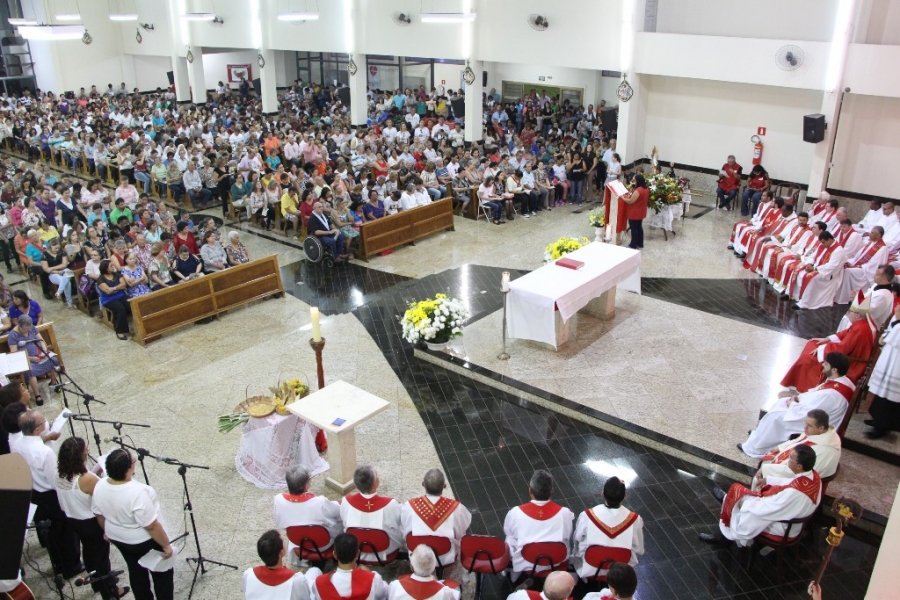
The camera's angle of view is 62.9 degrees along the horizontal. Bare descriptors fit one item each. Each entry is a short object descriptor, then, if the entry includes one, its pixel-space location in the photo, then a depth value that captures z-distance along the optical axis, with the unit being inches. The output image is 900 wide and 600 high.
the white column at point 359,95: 817.5
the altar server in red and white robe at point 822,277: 389.7
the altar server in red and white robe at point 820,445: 216.8
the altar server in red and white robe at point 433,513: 190.9
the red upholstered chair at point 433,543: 191.2
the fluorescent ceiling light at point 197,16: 802.2
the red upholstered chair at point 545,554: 187.2
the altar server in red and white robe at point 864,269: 402.0
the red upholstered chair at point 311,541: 195.5
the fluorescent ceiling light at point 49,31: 602.2
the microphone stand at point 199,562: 210.1
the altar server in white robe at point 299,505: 194.7
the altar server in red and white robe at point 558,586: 152.6
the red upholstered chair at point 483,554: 186.4
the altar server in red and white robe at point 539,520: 188.2
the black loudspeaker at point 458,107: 869.8
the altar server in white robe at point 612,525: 186.9
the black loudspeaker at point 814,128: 502.6
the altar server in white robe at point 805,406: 245.1
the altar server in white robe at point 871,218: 465.5
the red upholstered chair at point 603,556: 188.1
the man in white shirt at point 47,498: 199.8
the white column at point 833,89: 488.7
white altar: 321.7
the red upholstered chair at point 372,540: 192.9
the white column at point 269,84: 887.1
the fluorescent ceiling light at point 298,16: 730.8
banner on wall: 1148.5
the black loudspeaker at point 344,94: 1020.5
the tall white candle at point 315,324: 241.6
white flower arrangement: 327.9
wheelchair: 457.7
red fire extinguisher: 581.3
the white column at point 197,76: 966.4
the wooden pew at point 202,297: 365.1
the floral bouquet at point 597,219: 483.6
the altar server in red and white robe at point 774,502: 203.5
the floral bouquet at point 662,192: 495.2
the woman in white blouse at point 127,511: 179.2
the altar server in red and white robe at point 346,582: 164.6
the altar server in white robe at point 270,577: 160.6
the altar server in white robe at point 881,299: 306.5
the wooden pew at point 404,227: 471.8
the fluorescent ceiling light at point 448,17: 622.7
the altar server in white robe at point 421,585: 161.5
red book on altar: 346.6
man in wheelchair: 456.4
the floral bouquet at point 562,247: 380.5
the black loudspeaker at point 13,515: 98.3
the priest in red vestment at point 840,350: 274.8
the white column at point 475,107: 714.8
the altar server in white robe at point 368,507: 193.6
